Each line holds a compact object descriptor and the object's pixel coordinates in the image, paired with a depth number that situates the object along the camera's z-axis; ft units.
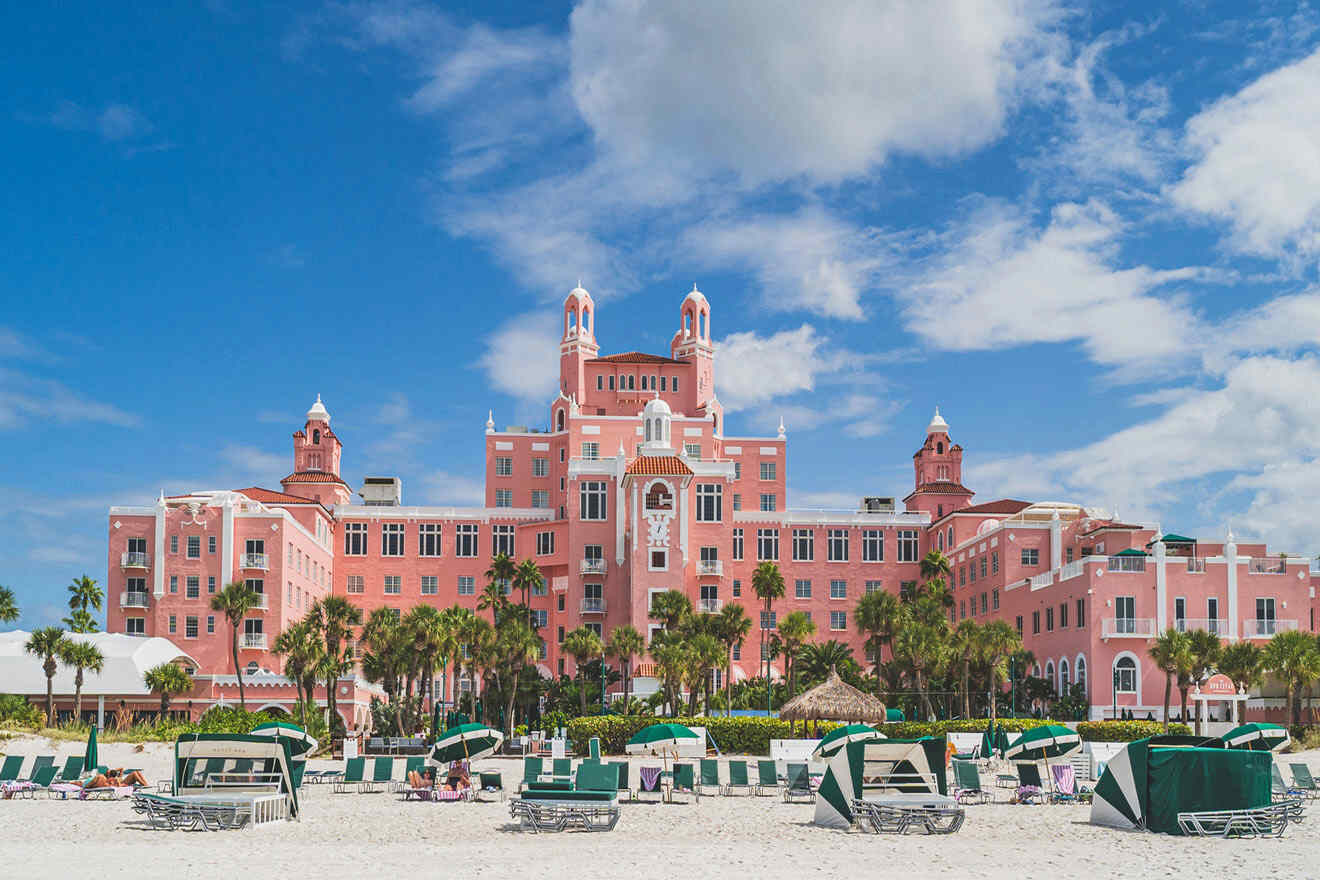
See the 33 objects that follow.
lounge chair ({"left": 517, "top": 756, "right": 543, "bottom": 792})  105.19
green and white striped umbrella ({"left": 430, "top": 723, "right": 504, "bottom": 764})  110.63
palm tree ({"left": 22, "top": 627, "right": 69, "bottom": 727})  187.01
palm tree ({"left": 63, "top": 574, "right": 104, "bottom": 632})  216.95
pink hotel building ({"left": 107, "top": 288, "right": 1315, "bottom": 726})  206.69
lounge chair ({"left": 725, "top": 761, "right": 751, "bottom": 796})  110.22
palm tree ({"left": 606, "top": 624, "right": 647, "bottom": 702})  207.62
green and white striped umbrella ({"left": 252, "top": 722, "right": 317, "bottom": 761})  104.68
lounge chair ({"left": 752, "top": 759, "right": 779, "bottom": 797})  109.60
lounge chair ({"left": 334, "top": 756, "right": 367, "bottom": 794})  113.91
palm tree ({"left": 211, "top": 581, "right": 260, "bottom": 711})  202.59
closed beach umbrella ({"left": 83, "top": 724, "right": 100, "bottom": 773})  111.34
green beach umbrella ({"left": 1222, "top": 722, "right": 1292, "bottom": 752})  107.14
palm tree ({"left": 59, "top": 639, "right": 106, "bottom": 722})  187.01
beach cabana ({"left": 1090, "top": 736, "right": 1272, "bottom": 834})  79.10
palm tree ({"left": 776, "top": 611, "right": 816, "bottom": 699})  212.23
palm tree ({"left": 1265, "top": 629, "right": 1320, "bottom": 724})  171.63
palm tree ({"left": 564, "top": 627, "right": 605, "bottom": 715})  206.39
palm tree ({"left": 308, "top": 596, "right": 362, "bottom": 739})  187.32
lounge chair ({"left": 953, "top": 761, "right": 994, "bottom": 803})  102.32
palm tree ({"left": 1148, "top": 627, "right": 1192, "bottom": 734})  173.27
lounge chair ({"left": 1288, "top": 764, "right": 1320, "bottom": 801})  103.50
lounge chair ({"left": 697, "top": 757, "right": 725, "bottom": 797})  107.04
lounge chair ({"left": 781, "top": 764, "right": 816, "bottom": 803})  105.19
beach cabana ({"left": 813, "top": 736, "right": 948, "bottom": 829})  85.81
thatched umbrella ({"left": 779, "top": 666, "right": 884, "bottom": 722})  150.20
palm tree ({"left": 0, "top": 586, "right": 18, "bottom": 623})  200.64
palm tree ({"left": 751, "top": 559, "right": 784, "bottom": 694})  238.48
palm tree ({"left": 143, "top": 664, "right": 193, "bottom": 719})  190.39
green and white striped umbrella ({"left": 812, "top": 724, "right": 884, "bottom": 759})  107.04
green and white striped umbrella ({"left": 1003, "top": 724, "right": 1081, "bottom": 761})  116.67
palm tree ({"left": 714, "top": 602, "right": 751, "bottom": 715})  214.69
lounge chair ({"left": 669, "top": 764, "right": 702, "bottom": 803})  105.19
